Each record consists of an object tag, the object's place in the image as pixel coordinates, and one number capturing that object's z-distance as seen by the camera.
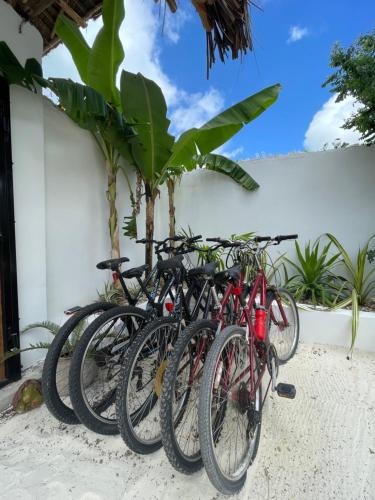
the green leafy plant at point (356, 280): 2.87
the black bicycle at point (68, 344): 1.49
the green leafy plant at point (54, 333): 1.88
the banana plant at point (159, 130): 2.28
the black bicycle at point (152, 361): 1.30
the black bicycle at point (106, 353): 1.46
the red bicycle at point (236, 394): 1.10
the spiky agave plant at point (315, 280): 3.02
